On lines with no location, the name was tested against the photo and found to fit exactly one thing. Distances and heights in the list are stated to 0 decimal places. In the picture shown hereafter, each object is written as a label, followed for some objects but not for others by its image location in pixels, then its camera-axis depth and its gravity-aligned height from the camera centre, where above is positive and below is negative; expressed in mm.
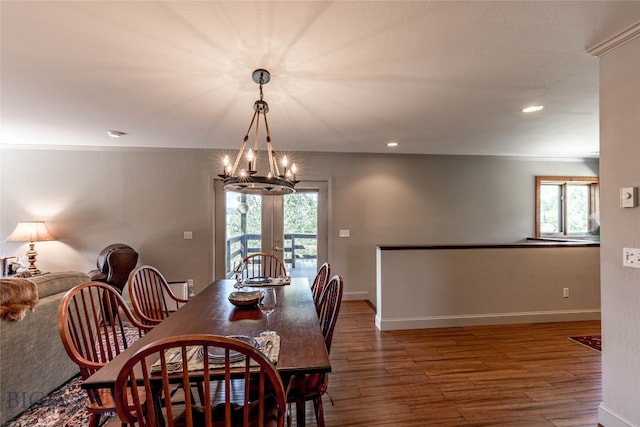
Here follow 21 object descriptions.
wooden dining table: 1248 -643
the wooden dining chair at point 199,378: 937 -620
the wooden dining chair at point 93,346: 1438 -690
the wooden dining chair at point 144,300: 2139 -668
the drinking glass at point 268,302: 1652 -497
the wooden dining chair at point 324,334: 1554 -715
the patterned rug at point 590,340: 3045 -1380
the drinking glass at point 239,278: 2537 -603
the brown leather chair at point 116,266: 3740 -674
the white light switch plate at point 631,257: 1691 -269
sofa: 1852 -920
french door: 4699 -238
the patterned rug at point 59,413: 1957 -1366
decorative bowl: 1997 -584
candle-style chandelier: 1867 +219
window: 5344 +92
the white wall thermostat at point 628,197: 1695 +79
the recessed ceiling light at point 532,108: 2842 +1001
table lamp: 3816 -270
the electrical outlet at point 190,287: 4488 -1113
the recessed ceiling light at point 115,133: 3564 +980
